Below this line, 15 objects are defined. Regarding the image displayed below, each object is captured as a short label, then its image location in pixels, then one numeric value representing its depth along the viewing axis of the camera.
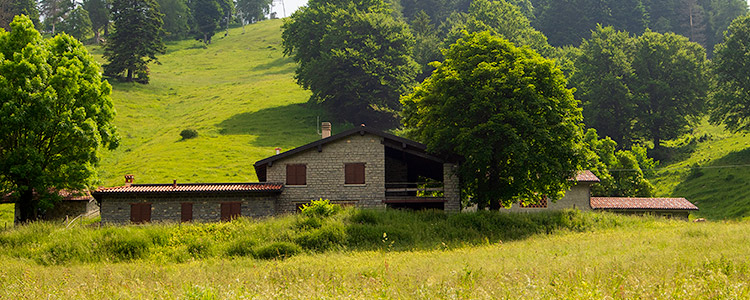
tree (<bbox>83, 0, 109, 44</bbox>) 141.38
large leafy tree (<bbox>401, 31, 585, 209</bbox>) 35.28
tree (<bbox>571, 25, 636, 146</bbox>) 72.38
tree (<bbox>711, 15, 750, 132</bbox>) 63.38
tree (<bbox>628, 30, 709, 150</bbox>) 71.62
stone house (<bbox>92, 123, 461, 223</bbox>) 36.72
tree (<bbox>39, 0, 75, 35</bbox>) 152.81
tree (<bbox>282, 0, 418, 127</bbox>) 74.75
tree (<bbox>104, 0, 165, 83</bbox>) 94.00
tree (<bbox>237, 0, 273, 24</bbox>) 196.75
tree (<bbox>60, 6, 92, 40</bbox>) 130.88
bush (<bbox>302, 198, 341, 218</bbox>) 31.56
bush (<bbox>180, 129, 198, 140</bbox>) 68.94
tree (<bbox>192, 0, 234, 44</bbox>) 161.00
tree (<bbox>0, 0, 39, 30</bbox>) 119.69
